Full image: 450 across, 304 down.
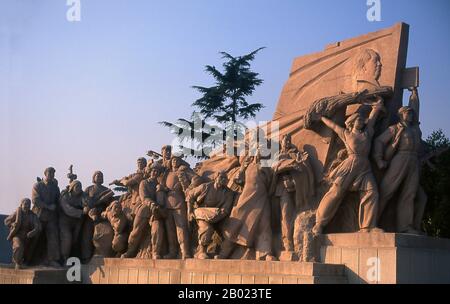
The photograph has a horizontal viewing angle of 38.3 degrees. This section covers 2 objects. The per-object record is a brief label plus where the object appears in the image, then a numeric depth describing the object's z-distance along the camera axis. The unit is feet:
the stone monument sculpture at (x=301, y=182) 35.78
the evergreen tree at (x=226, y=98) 83.76
